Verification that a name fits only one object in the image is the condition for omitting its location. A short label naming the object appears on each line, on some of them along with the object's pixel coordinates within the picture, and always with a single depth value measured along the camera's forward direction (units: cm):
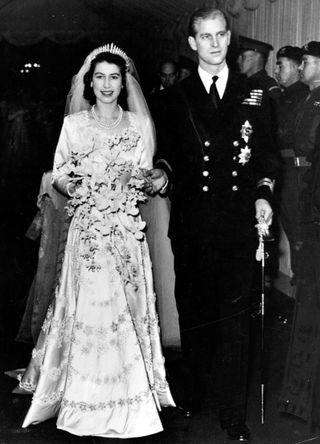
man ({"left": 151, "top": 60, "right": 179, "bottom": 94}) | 301
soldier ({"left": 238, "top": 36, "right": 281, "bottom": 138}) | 303
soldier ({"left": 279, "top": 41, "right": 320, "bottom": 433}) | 299
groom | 281
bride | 270
